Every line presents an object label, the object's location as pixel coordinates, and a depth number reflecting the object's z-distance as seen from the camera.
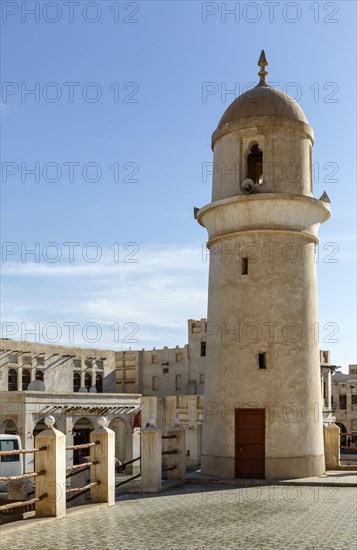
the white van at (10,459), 27.83
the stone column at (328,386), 57.24
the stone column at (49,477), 13.36
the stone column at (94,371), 51.88
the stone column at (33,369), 45.07
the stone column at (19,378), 43.69
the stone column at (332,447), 22.00
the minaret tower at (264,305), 19.66
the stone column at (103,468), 15.41
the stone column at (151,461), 17.47
